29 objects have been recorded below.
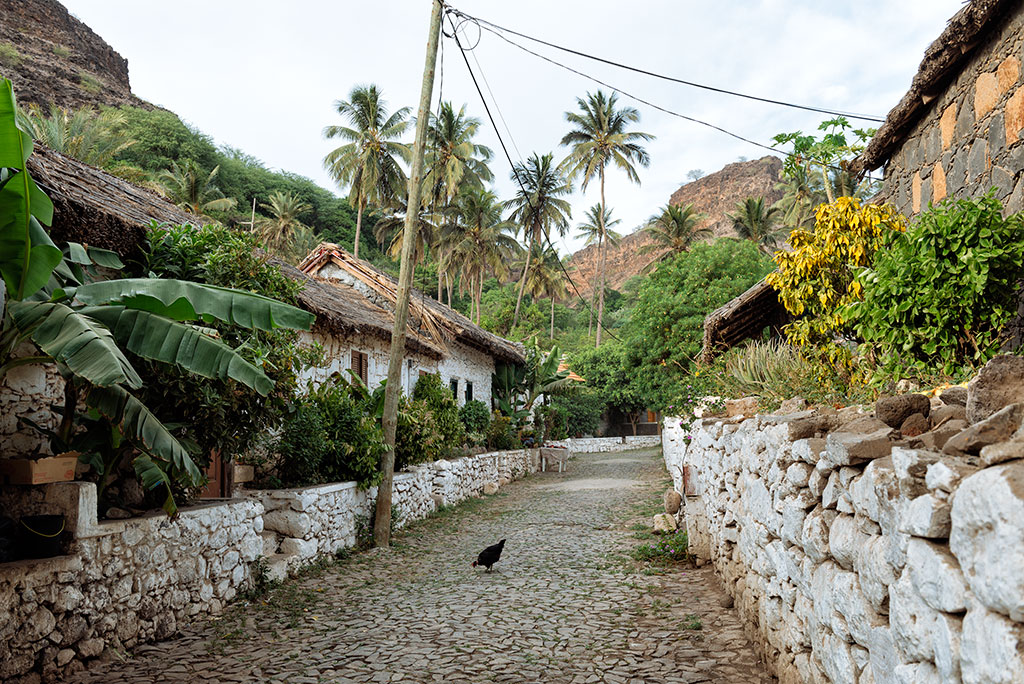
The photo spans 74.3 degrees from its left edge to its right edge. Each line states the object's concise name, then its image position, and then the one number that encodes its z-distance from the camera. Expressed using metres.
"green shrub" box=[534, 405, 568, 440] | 24.52
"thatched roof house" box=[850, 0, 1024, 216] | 5.54
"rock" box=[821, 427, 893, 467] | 2.74
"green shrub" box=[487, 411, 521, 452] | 19.23
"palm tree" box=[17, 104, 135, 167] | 21.58
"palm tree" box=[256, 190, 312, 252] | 39.09
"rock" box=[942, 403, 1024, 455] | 2.09
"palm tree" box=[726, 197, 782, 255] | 42.81
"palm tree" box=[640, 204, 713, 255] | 42.59
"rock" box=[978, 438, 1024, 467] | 1.79
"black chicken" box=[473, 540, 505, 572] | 7.87
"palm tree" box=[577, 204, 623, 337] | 48.44
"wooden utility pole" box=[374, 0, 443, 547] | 9.59
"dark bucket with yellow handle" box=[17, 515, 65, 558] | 4.85
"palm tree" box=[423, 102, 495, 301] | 35.28
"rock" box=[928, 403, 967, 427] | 2.85
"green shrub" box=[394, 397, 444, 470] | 11.25
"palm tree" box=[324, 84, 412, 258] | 35.91
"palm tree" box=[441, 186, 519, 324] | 38.75
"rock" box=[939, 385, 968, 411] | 3.04
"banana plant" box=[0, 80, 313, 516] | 4.18
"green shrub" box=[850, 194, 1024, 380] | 4.81
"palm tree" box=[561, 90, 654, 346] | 41.59
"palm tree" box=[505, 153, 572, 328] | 38.06
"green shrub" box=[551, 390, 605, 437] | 32.84
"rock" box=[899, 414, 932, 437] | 2.96
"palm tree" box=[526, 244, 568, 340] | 44.62
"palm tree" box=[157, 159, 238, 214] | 32.03
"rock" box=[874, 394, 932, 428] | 3.04
